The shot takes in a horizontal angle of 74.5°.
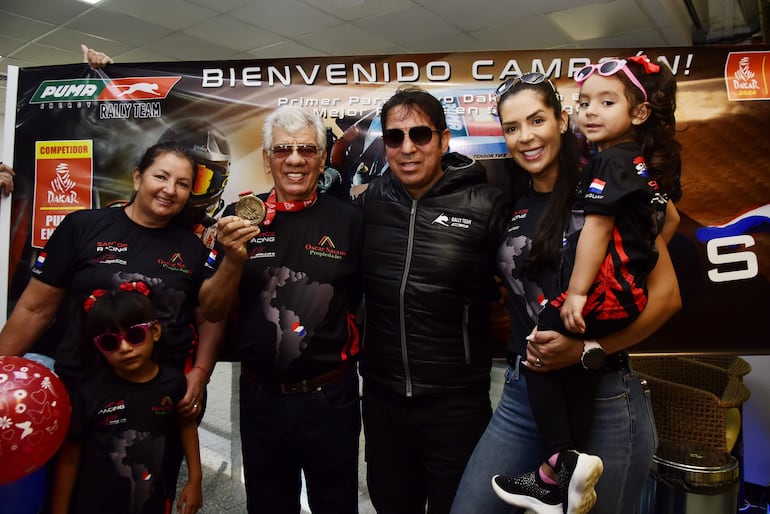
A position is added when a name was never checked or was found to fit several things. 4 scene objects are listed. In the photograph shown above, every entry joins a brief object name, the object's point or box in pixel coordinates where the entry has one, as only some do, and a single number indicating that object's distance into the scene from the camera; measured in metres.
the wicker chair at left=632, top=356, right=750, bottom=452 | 2.41
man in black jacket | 1.88
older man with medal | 1.93
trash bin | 2.34
